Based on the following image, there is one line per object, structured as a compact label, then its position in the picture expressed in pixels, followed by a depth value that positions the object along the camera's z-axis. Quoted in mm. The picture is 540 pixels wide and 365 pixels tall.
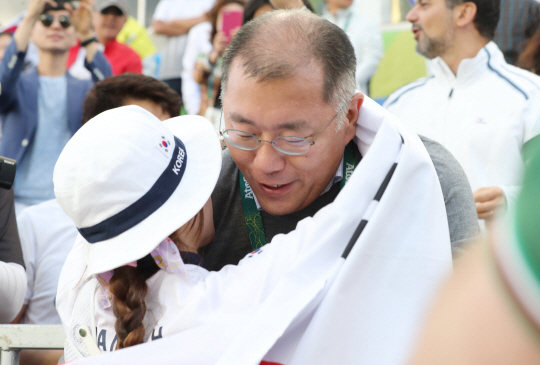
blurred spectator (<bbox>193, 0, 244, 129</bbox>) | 3920
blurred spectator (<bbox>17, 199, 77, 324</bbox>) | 2494
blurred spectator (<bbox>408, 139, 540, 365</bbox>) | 446
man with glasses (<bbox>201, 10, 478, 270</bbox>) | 1610
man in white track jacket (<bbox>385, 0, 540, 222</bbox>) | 2756
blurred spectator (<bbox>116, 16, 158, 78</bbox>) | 4945
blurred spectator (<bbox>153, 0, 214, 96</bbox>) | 4508
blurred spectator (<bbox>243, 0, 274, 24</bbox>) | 2992
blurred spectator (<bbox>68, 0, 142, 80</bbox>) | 4301
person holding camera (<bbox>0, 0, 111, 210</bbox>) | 3520
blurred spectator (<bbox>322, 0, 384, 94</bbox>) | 3764
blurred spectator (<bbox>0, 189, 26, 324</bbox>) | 2035
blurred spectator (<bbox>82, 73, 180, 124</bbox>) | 2855
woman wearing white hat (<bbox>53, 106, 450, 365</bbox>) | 1263
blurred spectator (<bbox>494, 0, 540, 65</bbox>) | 3371
